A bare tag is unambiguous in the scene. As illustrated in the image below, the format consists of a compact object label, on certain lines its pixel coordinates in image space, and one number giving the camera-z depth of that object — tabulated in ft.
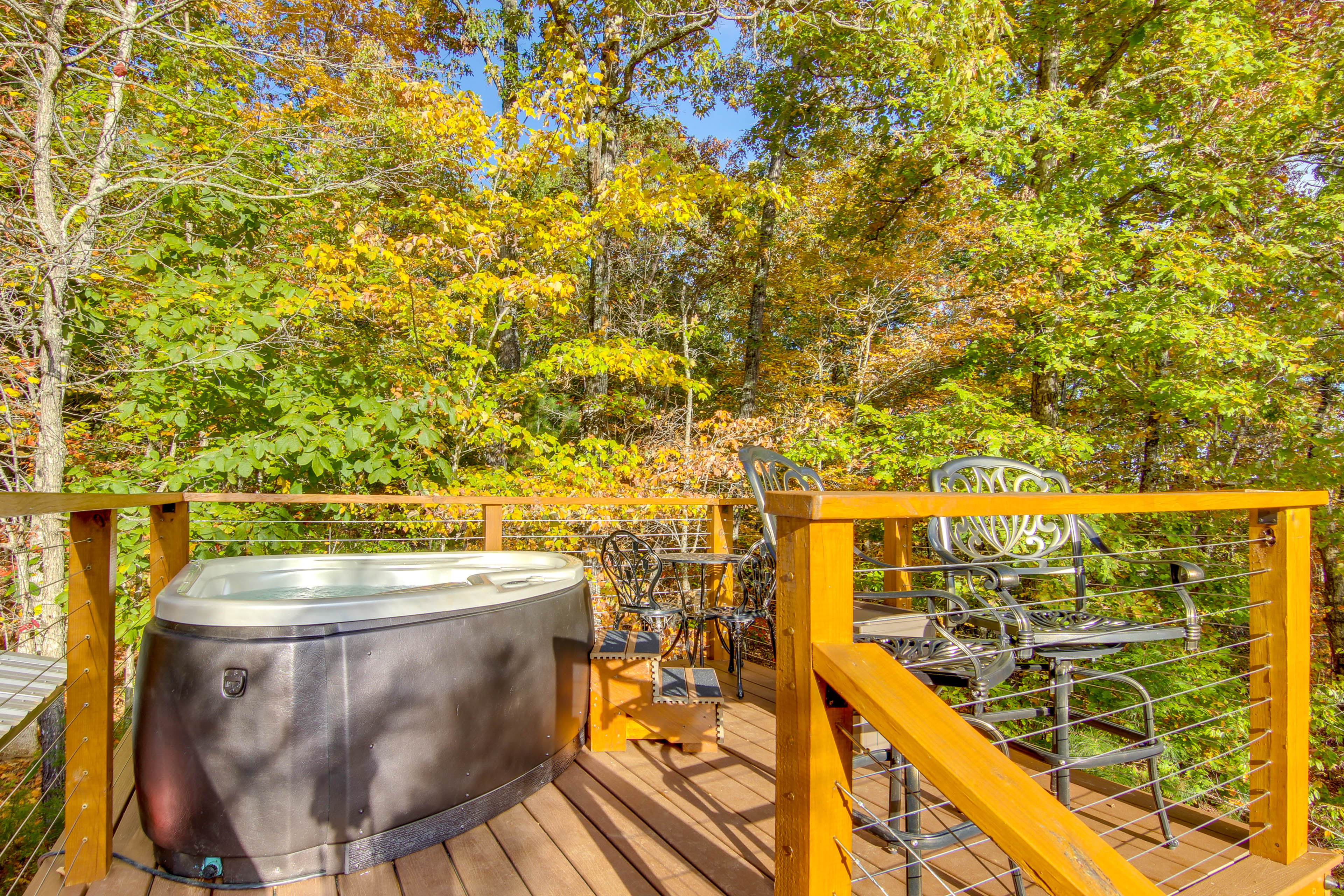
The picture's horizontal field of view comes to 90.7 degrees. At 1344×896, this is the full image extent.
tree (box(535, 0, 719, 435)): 21.49
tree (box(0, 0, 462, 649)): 12.34
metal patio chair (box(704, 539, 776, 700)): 9.71
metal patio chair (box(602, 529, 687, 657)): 9.39
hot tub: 5.21
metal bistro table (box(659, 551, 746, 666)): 9.70
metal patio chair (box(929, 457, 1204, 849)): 5.16
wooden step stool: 7.75
